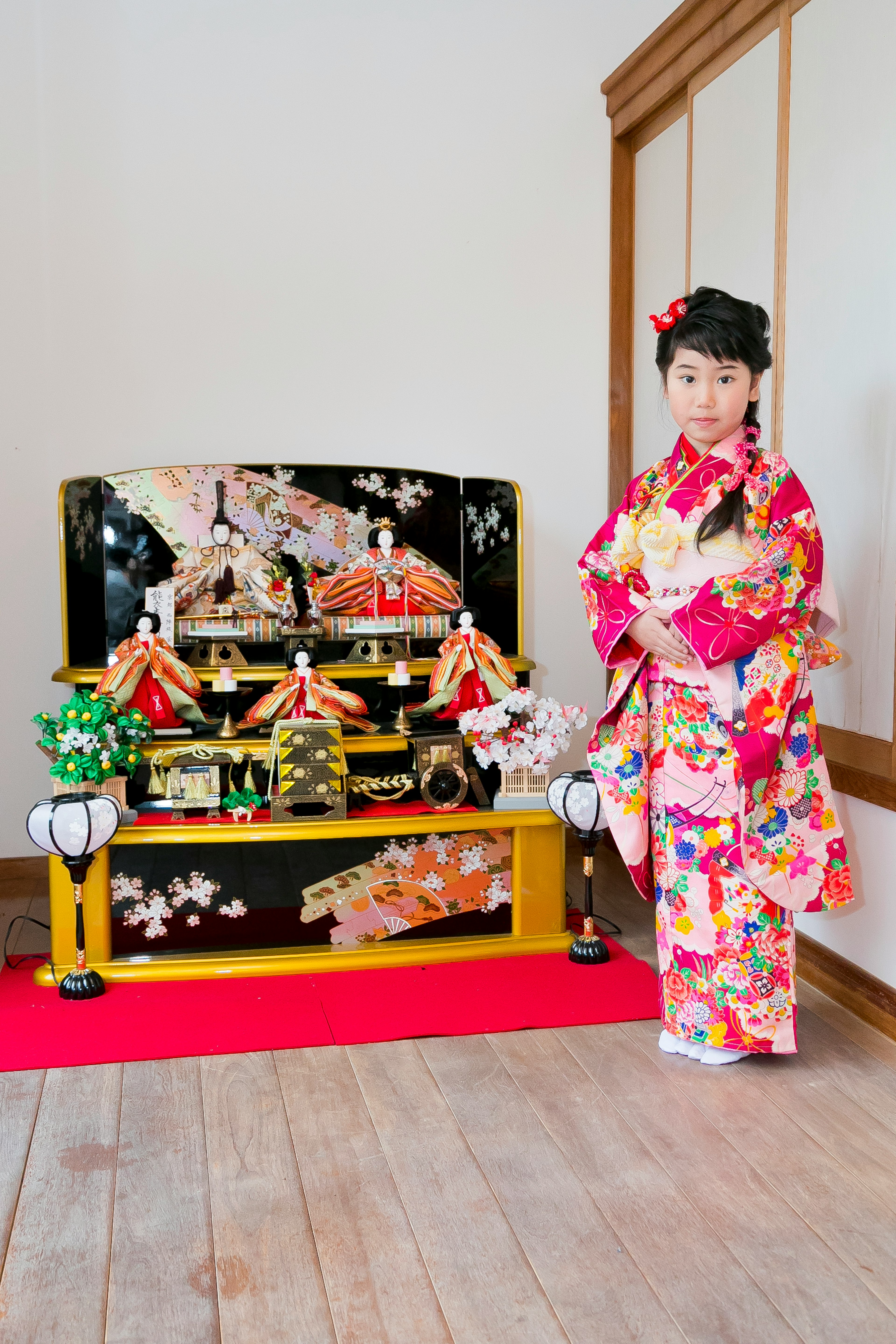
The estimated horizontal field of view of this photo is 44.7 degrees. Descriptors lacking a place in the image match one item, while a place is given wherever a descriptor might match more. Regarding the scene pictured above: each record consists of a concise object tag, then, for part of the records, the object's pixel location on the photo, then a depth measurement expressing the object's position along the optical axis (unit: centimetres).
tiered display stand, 253
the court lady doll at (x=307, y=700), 278
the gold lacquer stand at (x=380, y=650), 311
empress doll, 320
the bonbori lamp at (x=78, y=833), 234
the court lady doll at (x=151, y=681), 275
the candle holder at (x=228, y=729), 282
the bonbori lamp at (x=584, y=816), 254
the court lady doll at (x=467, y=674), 287
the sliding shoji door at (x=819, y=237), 229
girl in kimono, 201
